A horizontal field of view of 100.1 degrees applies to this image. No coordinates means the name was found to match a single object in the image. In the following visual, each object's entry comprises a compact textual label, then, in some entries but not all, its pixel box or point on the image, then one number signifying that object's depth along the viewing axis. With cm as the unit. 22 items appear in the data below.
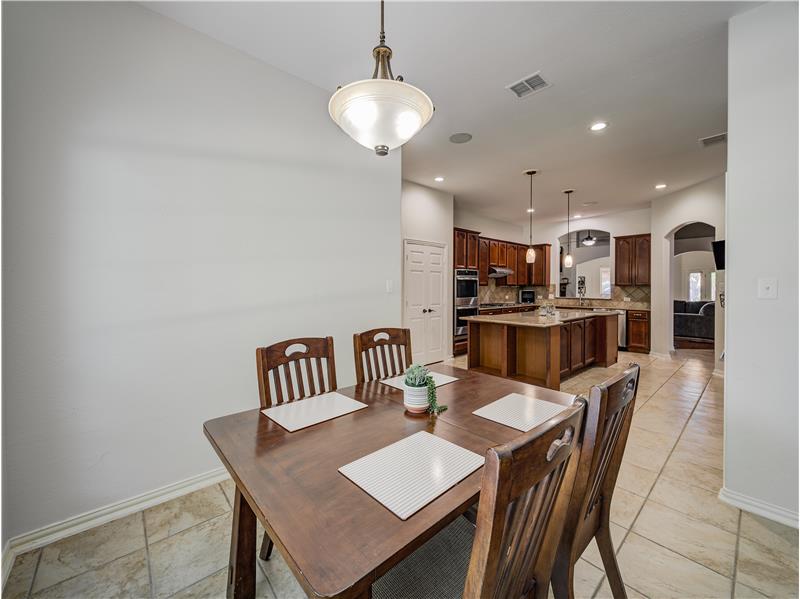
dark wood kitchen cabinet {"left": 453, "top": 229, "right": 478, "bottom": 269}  596
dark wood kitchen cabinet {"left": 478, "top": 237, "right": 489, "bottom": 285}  662
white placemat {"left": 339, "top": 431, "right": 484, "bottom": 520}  87
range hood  693
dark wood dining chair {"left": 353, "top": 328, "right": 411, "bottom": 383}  195
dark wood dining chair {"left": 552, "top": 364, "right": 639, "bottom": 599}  90
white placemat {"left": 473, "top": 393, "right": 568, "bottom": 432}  131
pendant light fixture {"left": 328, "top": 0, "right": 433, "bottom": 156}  124
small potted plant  138
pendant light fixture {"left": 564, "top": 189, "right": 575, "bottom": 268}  611
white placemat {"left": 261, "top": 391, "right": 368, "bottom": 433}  135
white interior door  518
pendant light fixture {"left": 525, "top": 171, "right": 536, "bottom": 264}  592
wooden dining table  68
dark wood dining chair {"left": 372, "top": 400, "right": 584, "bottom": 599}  59
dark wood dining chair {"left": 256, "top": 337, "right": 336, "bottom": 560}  157
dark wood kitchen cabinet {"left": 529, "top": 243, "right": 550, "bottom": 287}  793
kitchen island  396
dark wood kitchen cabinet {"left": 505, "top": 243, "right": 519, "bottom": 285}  744
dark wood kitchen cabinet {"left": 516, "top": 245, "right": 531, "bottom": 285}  780
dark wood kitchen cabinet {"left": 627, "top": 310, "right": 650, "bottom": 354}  627
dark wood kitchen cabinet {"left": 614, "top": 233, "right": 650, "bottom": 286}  635
